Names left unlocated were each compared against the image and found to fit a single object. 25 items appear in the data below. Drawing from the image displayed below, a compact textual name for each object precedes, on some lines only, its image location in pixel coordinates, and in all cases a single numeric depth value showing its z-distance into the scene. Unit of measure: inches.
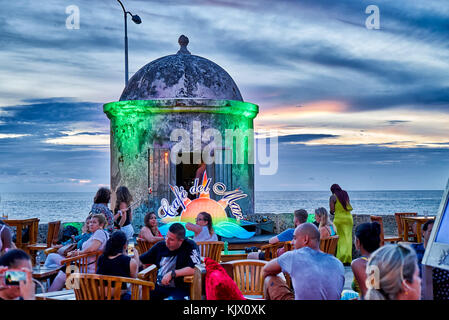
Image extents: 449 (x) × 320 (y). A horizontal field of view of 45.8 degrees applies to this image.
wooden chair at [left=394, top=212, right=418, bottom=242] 462.8
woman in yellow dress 395.5
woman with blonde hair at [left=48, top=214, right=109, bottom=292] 247.6
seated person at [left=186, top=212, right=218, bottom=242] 310.2
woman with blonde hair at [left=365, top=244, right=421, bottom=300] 120.6
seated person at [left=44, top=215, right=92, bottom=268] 265.4
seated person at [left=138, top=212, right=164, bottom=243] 297.4
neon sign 486.6
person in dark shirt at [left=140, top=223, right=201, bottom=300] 219.9
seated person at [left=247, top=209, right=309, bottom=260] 282.6
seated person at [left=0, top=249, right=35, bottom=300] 142.7
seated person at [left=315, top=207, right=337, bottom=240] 317.4
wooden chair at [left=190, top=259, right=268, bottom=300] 228.8
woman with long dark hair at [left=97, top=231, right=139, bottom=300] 206.1
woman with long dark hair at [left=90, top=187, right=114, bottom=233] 323.9
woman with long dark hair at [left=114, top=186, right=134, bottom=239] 352.2
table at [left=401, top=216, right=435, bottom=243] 412.1
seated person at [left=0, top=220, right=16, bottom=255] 241.3
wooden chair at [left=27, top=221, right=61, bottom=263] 380.2
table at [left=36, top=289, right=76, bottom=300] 194.4
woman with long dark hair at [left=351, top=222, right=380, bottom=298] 191.6
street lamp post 623.2
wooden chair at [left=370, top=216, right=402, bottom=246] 418.0
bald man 176.2
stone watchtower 533.3
